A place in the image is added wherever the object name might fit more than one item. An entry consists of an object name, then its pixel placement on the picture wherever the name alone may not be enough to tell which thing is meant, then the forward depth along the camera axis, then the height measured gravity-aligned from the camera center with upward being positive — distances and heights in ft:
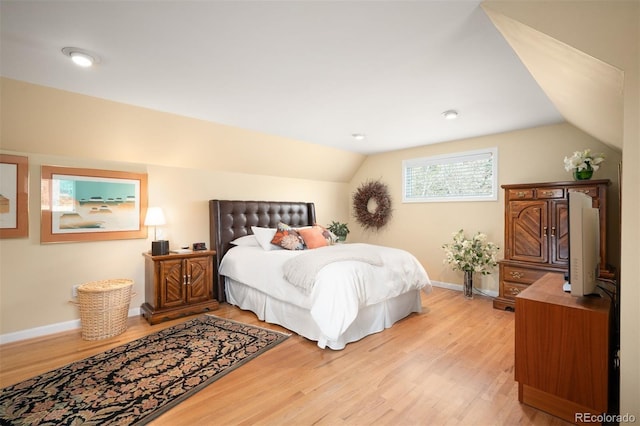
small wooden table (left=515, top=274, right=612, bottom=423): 5.36 -2.76
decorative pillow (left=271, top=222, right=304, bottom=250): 12.70 -1.25
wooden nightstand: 10.74 -2.89
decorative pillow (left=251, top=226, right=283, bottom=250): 12.87 -1.15
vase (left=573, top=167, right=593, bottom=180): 10.63 +1.43
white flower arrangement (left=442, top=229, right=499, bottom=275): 13.28 -1.96
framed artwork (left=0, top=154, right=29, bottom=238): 9.05 +0.45
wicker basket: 9.28 -3.21
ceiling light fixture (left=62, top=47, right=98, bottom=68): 6.52 +3.56
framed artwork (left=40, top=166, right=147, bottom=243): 9.85 +0.22
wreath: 18.12 +0.48
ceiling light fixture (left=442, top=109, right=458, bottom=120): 10.73 +3.68
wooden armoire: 10.52 -0.75
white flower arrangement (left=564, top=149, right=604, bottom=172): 10.58 +1.88
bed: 8.54 -2.44
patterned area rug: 5.93 -4.08
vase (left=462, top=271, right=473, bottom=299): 13.87 -3.50
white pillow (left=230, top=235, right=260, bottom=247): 13.48 -1.43
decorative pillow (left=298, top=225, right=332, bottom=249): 13.07 -1.19
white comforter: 8.38 -2.36
